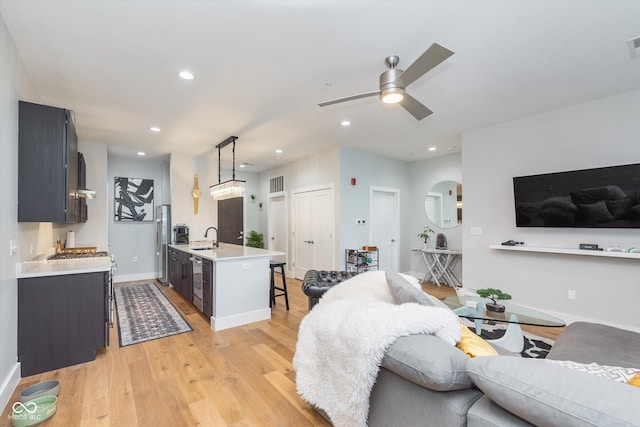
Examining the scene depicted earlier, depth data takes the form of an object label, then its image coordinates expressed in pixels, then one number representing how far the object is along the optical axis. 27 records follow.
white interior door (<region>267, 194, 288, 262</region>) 7.09
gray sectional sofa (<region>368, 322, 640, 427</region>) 0.81
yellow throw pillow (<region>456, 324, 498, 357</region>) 1.36
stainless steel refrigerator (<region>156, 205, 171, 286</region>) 5.85
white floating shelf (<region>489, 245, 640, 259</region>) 3.18
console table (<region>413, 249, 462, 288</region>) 5.80
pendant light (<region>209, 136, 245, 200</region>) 4.61
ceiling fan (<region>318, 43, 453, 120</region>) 1.88
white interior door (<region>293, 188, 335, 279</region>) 5.72
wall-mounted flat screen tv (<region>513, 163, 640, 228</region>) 3.21
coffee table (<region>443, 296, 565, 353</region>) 2.47
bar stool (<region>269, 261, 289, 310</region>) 4.26
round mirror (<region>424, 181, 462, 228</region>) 5.98
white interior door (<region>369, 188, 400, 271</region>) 6.12
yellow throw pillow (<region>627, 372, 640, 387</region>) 0.96
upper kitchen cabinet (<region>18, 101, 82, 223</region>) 2.43
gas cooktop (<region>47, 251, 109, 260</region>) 3.56
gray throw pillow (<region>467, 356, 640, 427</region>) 0.78
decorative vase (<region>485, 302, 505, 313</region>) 2.67
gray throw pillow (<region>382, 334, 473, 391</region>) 1.12
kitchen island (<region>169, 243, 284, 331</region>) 3.55
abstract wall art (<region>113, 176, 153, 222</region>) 6.25
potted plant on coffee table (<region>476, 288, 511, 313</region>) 2.69
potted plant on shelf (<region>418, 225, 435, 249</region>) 6.39
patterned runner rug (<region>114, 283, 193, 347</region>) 3.38
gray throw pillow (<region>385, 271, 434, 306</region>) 1.77
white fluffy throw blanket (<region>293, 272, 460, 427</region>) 1.39
